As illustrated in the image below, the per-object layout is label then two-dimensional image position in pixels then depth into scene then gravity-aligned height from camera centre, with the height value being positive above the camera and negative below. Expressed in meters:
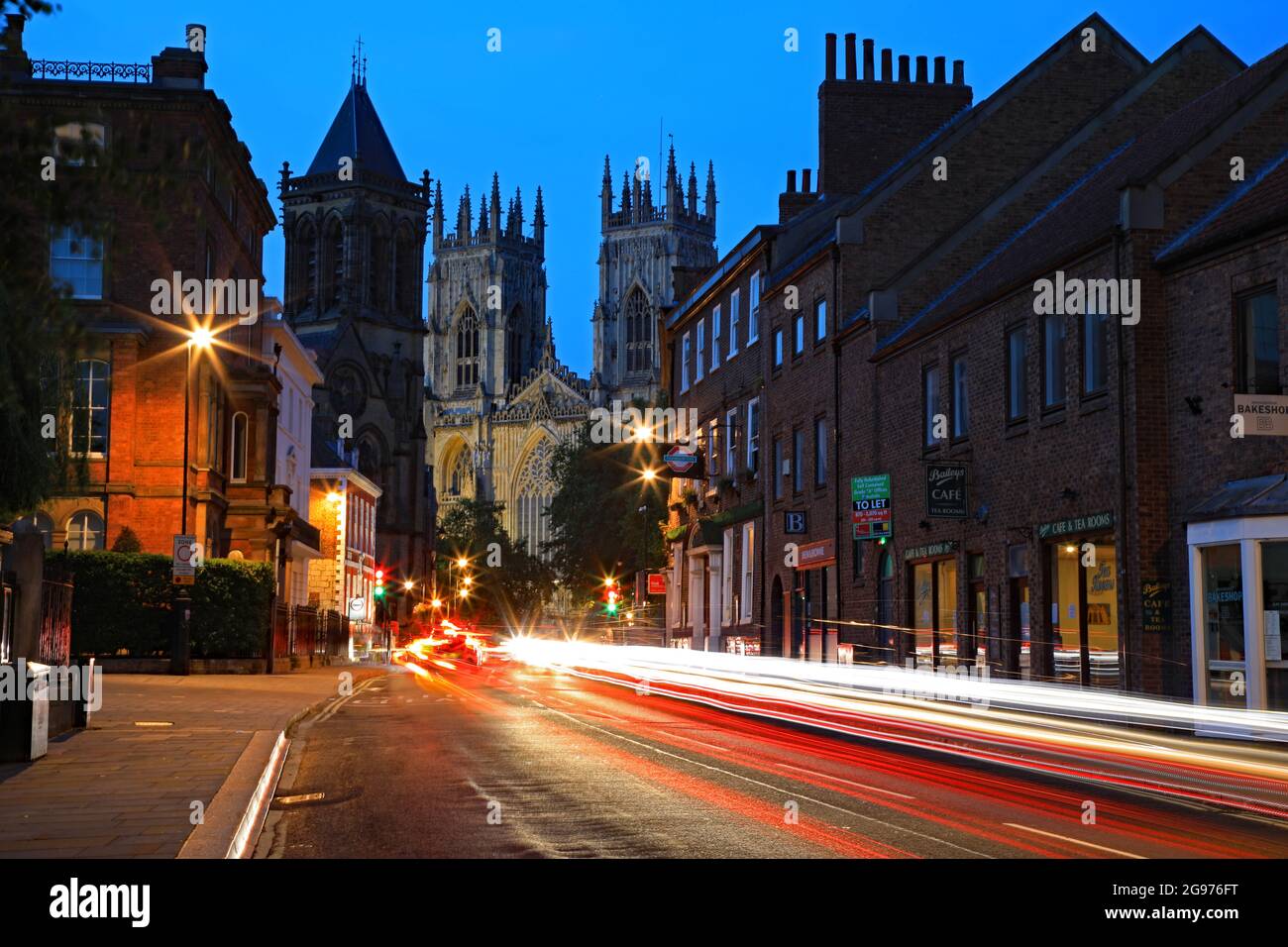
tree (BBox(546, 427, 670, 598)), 75.44 +4.01
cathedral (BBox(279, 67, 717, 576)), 108.12 +24.47
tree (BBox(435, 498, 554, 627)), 124.50 +1.92
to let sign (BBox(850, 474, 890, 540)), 33.47 +1.84
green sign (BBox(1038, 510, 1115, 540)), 24.41 +1.11
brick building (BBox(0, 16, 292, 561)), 43.16 +6.18
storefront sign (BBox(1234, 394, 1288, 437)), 20.17 +2.25
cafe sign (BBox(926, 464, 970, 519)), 29.25 +1.84
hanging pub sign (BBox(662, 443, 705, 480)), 49.41 +3.99
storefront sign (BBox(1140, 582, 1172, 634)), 23.23 -0.10
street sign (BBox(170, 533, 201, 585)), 31.27 +0.67
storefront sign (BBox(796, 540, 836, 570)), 38.15 +1.01
